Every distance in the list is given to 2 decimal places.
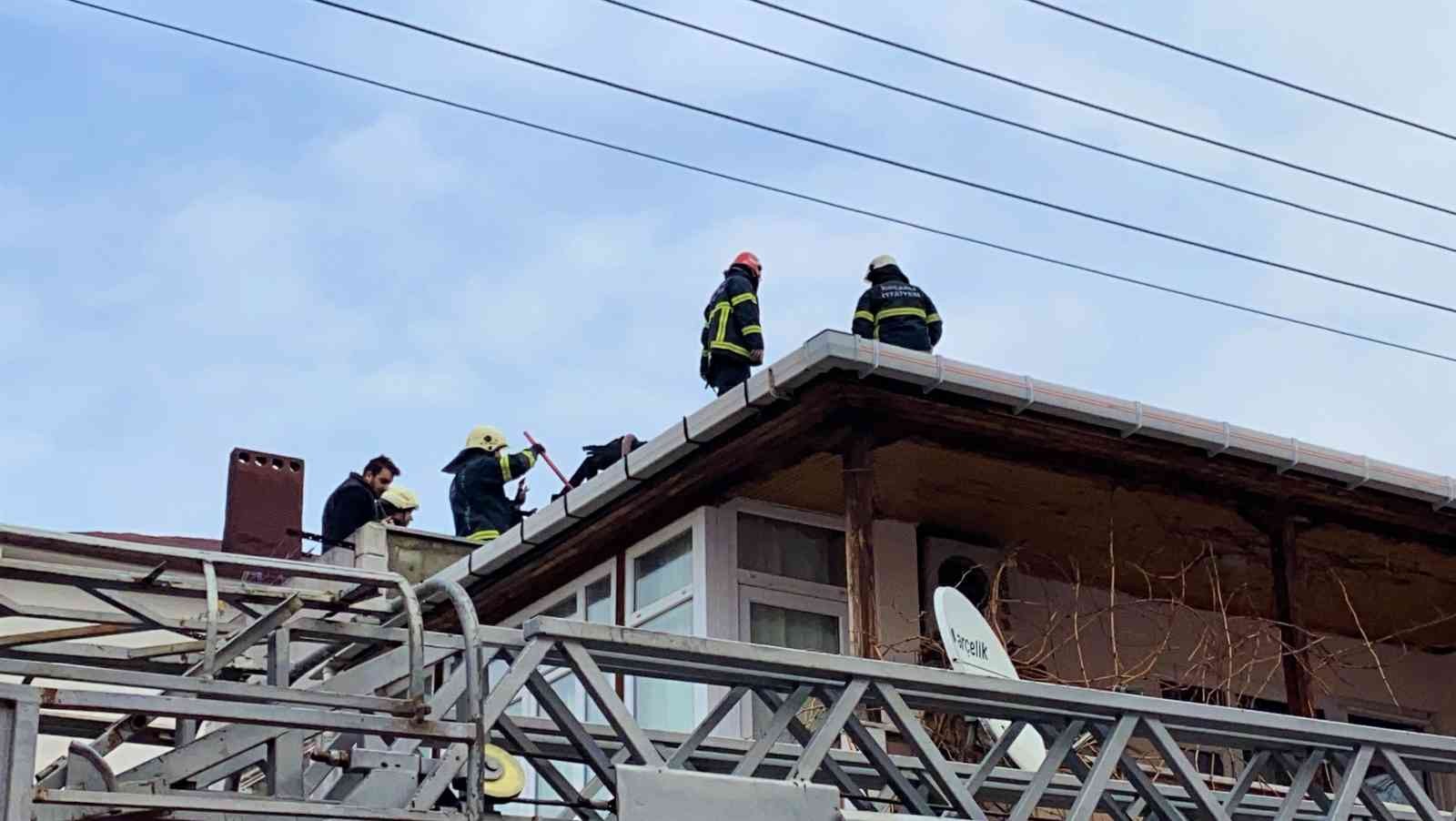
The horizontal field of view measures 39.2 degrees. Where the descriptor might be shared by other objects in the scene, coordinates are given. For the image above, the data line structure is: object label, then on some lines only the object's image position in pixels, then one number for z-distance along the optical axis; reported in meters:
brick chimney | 19.73
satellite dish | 8.88
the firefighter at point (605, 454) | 14.29
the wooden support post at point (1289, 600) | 11.49
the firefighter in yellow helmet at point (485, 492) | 16.16
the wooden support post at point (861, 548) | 10.08
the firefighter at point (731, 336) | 12.71
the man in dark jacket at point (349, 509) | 17.27
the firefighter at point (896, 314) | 12.22
